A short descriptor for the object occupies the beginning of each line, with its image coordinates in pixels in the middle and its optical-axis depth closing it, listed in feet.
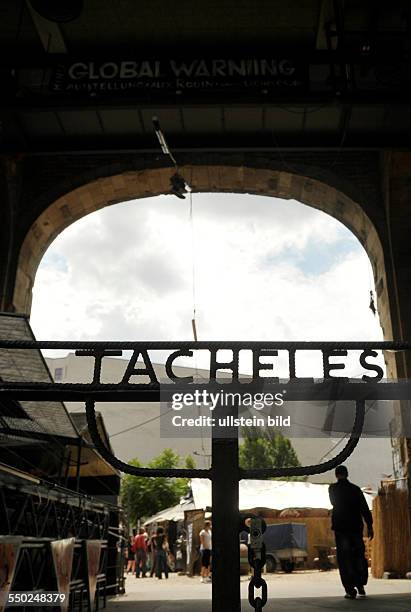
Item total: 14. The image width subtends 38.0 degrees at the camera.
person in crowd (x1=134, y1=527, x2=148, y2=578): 55.88
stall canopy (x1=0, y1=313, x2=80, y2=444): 24.36
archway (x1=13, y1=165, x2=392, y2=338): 40.45
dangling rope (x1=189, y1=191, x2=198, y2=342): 49.53
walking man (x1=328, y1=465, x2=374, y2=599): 20.34
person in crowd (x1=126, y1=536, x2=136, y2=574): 67.81
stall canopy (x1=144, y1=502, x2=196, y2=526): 65.88
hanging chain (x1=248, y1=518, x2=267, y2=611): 7.50
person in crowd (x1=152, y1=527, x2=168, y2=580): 50.96
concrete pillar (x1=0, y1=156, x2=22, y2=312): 38.78
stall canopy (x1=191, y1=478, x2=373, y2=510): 50.65
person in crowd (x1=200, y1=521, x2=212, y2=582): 40.75
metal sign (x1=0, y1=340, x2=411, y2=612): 7.57
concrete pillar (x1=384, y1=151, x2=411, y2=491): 36.73
